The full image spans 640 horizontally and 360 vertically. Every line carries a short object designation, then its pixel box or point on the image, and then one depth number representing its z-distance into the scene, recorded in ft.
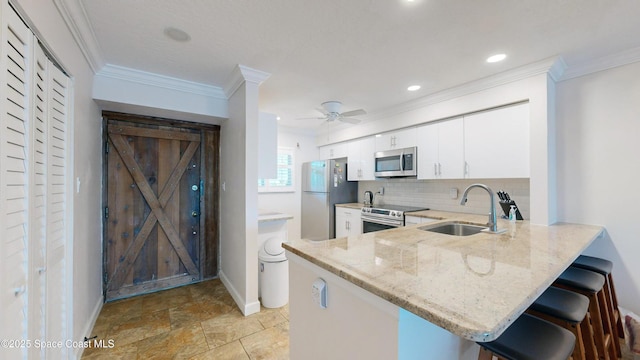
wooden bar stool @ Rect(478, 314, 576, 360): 3.30
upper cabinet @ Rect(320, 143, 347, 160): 15.35
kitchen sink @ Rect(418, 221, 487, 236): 7.89
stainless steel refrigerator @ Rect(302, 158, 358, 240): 14.84
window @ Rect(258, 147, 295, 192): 16.04
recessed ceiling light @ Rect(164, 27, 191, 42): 6.02
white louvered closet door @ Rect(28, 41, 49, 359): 3.99
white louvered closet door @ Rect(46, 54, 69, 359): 4.68
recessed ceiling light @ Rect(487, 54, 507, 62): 7.18
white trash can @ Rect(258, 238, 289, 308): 8.67
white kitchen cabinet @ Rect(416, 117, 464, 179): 9.85
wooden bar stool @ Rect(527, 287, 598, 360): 4.16
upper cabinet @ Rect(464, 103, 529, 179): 8.16
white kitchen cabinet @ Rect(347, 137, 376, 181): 13.65
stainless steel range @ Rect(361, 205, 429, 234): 11.19
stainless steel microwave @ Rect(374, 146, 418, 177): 11.46
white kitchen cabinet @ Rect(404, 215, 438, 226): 10.20
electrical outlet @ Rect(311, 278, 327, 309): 3.99
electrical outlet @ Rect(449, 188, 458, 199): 11.19
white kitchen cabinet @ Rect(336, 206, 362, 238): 13.43
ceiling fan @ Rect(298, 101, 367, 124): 11.02
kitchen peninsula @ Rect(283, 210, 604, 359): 2.61
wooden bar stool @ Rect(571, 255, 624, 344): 6.03
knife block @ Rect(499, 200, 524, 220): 8.62
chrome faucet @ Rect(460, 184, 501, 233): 6.12
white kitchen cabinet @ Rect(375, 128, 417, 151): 11.60
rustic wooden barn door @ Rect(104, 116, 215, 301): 9.37
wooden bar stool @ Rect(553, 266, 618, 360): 5.18
